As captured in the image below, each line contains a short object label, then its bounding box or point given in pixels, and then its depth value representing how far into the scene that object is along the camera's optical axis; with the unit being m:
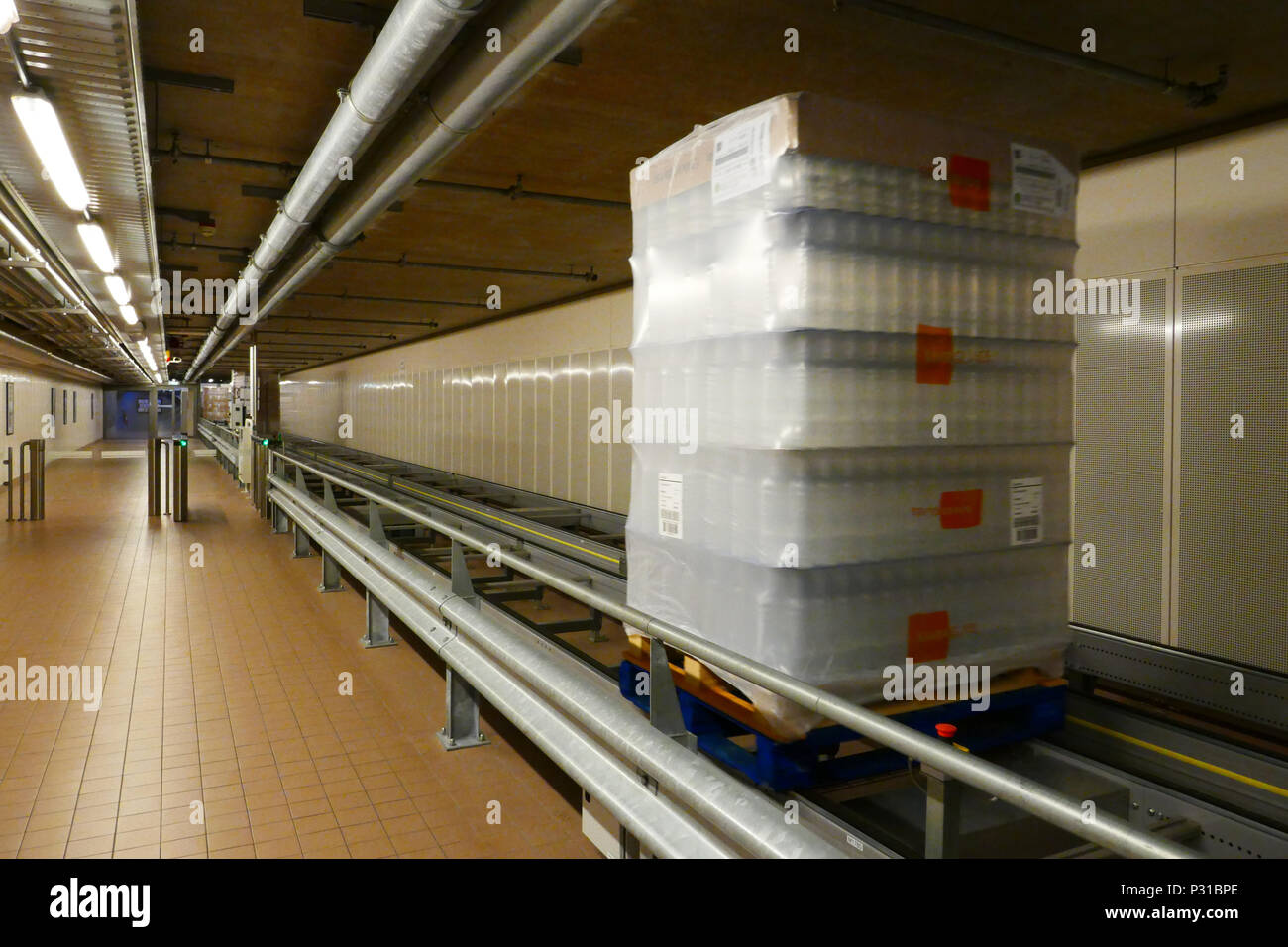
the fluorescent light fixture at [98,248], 7.23
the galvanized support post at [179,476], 13.49
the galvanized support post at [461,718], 4.66
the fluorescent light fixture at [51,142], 4.31
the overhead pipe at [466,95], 3.19
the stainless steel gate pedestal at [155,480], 13.90
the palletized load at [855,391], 2.41
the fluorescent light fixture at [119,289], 9.78
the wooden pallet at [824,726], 2.49
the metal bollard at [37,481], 13.08
